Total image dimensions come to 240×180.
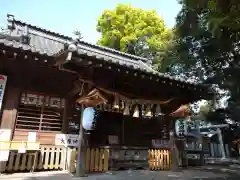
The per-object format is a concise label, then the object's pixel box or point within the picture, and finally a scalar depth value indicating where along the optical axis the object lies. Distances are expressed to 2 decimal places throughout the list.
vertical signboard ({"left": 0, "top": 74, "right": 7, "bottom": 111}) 6.08
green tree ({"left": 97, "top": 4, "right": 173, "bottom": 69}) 21.74
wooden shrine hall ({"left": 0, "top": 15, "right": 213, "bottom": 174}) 5.65
